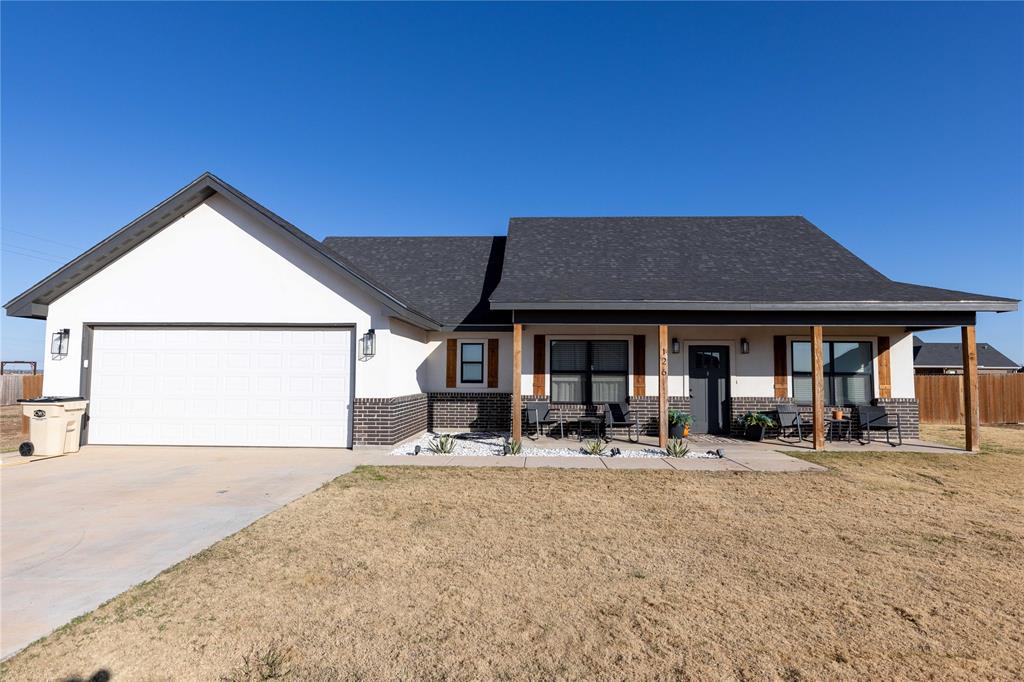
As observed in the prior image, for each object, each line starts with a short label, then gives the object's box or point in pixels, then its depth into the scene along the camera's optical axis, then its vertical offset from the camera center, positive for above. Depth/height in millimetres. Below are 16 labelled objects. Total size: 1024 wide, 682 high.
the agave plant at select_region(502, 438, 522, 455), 10273 -1676
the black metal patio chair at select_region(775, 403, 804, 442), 12055 -1165
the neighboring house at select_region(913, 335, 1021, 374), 34250 +1011
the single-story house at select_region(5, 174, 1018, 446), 10562 +1140
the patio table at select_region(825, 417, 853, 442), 12242 -1411
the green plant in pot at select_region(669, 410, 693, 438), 12391 -1388
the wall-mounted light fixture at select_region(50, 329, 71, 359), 10727 +505
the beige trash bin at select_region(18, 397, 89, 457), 9602 -1187
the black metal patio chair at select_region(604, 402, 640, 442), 12141 -1219
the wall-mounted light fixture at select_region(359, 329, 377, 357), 10484 +517
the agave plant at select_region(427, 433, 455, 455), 10180 -1663
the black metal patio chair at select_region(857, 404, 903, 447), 11891 -1191
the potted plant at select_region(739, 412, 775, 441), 12383 -1375
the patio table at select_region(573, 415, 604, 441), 12773 -1404
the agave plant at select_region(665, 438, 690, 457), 10047 -1646
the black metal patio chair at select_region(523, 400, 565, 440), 12673 -1234
